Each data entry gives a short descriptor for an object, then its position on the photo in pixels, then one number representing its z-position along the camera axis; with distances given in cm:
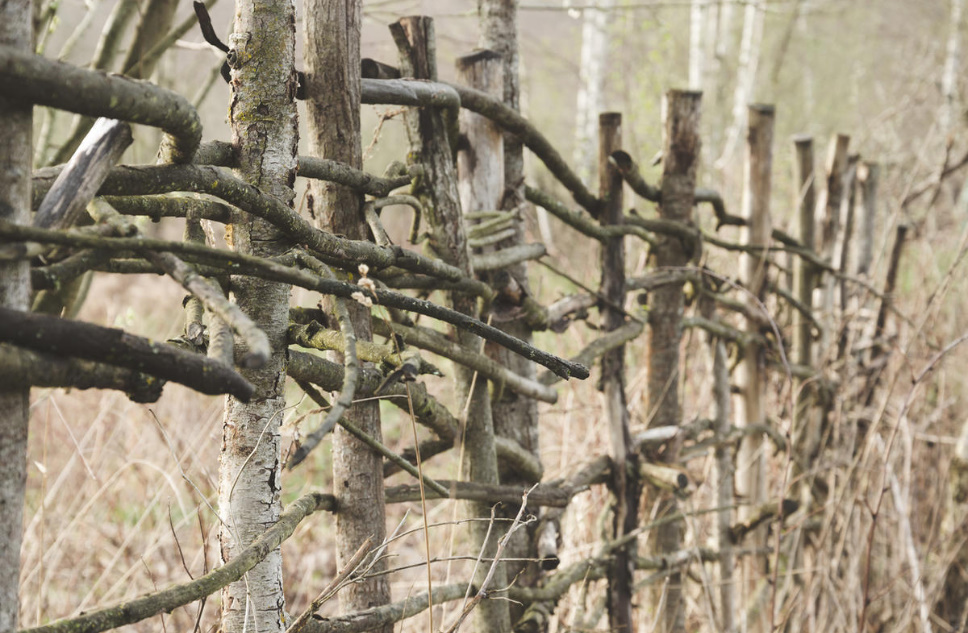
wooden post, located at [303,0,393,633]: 833
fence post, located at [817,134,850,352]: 1005
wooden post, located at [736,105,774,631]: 963
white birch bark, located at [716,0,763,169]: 3288
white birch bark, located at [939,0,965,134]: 3339
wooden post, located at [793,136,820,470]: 994
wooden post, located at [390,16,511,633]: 857
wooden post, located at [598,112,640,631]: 908
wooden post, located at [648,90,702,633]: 924
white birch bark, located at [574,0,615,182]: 2297
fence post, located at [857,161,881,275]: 1072
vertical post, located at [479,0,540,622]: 884
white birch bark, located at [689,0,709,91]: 3000
